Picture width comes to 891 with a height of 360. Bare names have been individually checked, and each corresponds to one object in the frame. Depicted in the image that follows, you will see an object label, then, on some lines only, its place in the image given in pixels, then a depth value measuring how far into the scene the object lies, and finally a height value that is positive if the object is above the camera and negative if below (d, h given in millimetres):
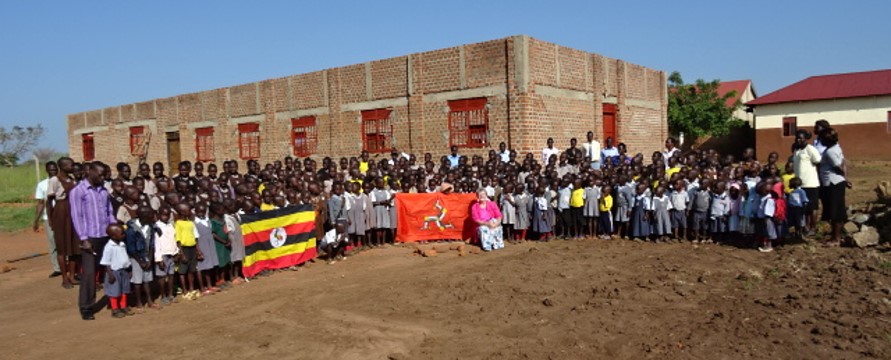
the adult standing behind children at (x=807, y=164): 8227 -274
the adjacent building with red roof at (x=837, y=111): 24062 +1404
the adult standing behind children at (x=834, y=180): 7975 -492
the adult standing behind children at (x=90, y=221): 6273 -612
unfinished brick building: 13336 +1351
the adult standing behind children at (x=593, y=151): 12711 +0
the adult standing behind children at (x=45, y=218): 8461 -703
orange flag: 10328 -1076
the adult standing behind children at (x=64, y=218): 7324 -664
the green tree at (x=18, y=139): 42000 +1976
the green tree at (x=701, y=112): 29047 +1792
